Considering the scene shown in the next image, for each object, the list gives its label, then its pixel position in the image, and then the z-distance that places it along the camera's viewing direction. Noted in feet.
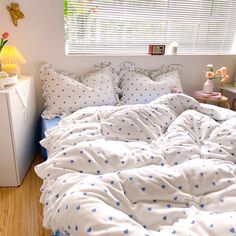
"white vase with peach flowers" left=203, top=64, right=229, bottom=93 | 8.11
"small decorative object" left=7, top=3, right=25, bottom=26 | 6.27
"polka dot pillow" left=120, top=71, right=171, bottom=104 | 7.27
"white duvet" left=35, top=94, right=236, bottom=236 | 2.50
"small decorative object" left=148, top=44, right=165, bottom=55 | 8.08
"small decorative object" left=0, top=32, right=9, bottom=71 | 5.70
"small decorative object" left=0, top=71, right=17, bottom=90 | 5.38
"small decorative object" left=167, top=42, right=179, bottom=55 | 8.29
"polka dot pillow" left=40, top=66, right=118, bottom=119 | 6.54
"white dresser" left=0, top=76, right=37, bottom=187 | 5.33
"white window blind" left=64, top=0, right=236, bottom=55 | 7.47
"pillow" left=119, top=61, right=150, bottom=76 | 7.82
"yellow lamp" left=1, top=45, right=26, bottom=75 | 6.03
